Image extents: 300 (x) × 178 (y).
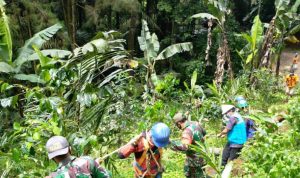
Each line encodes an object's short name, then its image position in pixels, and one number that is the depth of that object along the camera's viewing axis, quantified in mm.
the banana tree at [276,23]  11469
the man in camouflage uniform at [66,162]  3238
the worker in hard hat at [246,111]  6156
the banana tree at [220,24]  10594
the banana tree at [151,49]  9117
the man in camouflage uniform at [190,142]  4531
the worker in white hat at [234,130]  5895
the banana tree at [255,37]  10648
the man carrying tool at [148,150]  4000
